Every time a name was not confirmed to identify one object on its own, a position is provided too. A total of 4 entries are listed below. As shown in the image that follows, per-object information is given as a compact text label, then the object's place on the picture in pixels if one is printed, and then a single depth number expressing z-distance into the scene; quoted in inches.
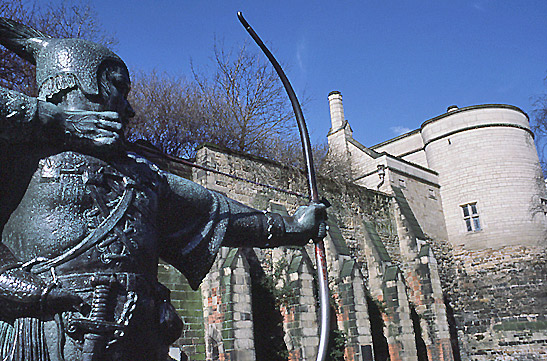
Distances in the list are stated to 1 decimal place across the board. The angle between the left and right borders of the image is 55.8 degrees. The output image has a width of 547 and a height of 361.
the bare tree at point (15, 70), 518.0
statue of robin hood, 66.4
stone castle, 482.6
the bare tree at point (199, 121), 797.2
